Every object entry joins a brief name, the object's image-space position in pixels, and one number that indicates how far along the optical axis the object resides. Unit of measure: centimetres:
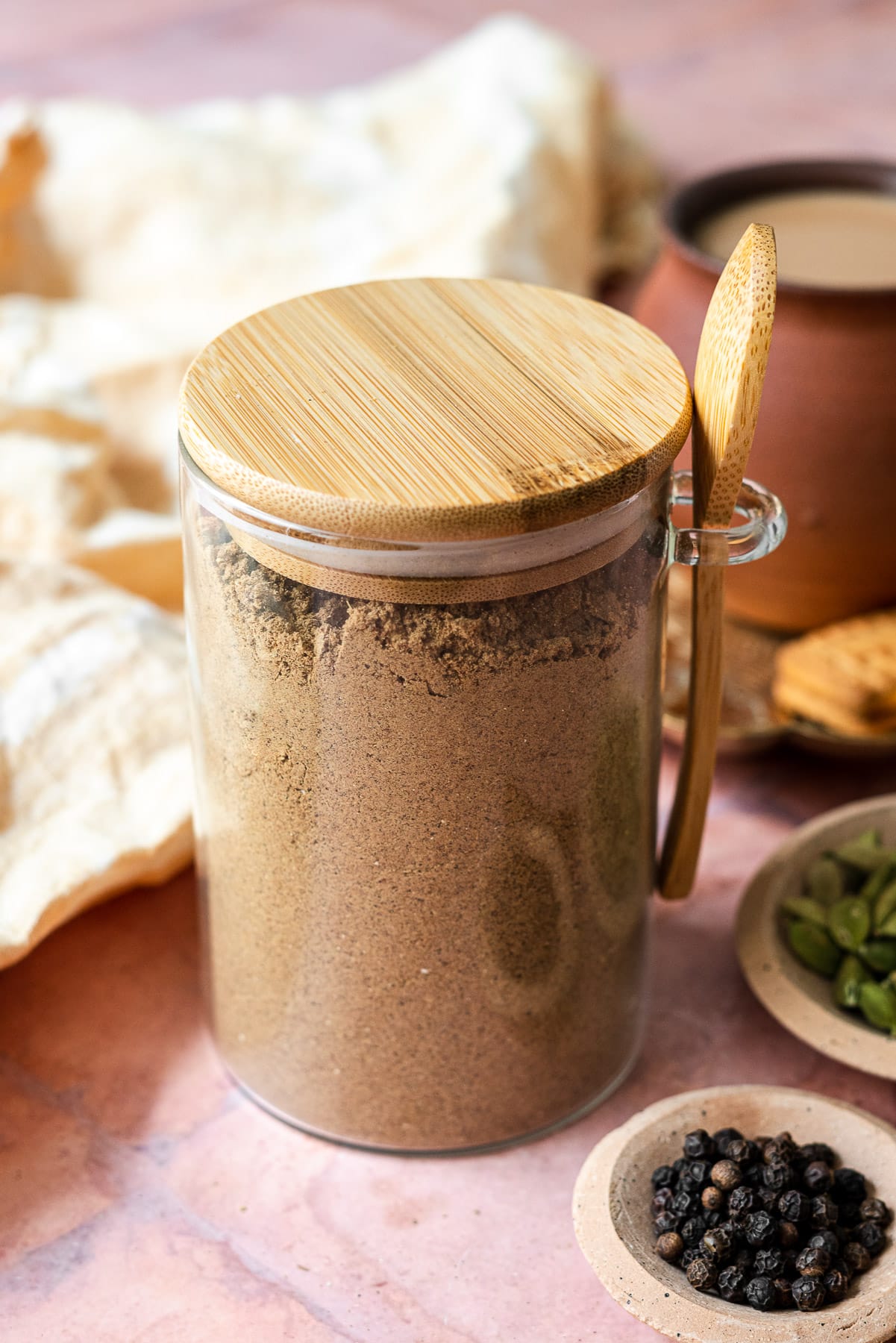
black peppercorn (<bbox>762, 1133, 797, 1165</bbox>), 53
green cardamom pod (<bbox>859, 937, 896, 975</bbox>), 57
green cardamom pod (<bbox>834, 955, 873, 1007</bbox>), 57
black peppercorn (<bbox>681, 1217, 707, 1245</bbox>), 52
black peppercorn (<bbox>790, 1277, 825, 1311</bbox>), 51
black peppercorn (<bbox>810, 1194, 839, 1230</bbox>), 52
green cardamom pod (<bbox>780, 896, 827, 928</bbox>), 58
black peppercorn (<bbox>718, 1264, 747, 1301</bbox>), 52
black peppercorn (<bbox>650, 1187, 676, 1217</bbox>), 53
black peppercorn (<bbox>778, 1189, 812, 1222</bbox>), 53
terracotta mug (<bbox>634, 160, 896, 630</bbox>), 64
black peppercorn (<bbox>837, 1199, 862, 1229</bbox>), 53
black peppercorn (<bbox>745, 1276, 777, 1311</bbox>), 51
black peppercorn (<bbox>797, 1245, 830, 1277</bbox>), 51
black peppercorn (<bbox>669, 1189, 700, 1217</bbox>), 53
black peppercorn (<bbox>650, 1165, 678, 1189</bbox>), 53
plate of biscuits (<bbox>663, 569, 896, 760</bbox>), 63
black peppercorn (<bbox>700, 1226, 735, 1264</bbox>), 52
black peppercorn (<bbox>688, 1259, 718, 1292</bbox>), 52
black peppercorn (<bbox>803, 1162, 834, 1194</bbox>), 53
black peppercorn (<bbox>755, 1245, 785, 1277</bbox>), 52
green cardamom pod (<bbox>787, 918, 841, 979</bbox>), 58
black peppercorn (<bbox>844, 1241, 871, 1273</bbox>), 52
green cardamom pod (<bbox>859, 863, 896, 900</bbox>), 59
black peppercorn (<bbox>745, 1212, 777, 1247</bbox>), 52
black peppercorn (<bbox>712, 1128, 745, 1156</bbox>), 54
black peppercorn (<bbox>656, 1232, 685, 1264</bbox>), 52
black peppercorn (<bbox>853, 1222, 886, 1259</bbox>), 52
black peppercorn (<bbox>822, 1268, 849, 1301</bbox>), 51
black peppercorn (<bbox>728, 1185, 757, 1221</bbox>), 53
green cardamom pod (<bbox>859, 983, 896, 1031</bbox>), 56
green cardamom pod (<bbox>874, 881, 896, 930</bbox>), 58
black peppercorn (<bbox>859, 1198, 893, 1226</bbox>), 53
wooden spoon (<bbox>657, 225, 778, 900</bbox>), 50
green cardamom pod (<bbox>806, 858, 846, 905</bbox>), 59
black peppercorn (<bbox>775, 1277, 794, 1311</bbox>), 51
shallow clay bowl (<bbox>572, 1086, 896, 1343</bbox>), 50
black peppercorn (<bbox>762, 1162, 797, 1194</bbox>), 53
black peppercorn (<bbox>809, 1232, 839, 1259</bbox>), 52
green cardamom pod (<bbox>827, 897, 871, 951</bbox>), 58
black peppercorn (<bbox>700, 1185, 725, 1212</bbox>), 53
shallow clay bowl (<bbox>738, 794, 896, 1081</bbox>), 56
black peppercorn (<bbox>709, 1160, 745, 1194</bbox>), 53
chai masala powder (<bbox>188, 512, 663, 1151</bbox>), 51
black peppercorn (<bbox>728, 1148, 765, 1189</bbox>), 53
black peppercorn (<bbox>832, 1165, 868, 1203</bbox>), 53
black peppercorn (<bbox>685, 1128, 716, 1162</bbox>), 53
